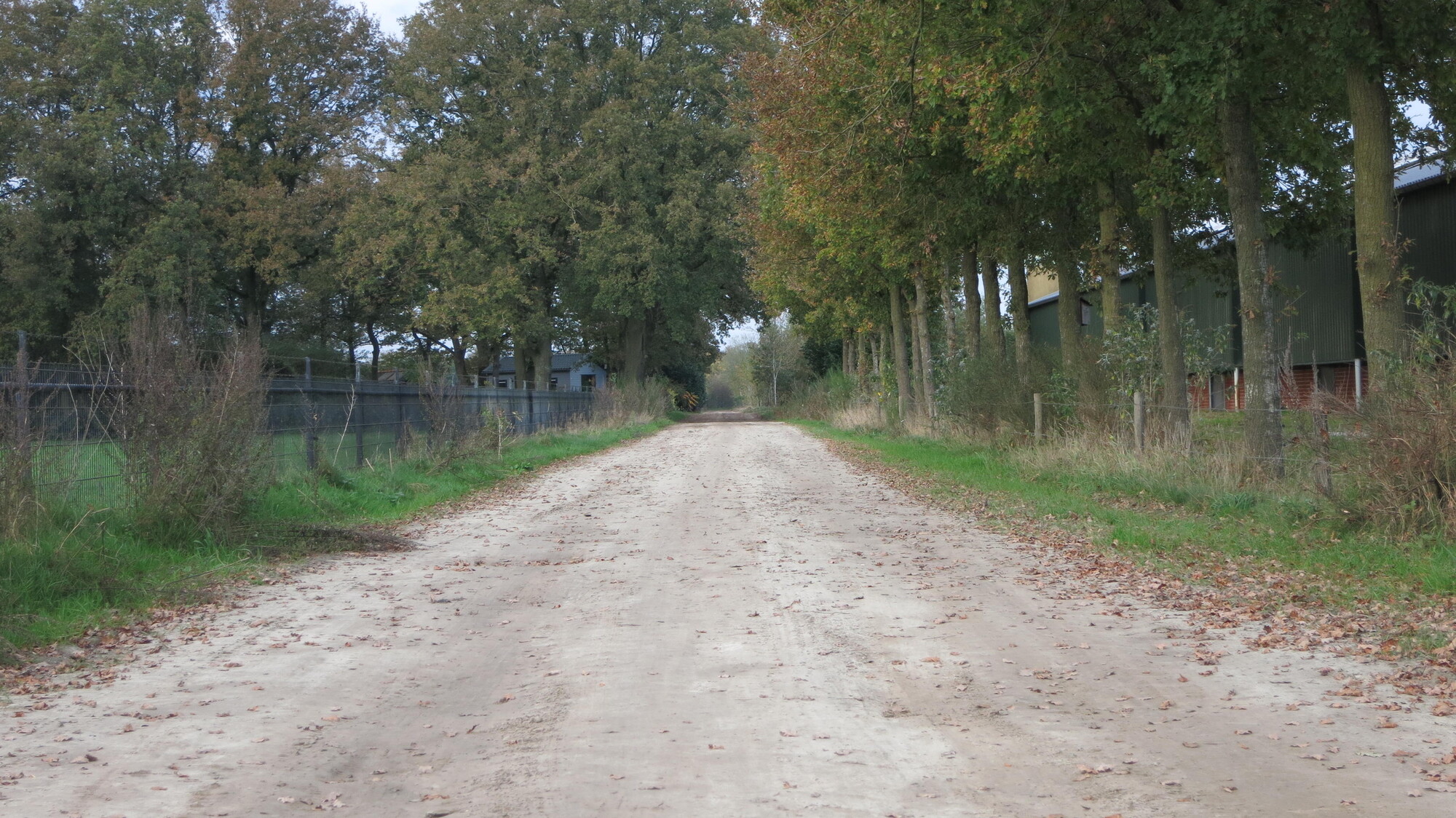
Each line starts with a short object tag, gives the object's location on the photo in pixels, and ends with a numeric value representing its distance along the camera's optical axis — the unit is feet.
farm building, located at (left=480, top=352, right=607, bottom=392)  297.53
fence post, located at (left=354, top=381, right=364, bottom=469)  62.13
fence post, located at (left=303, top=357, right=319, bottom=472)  54.13
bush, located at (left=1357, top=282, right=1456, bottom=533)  31.12
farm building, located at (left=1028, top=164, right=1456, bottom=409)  94.02
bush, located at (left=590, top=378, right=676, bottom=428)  147.74
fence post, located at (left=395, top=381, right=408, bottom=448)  70.08
